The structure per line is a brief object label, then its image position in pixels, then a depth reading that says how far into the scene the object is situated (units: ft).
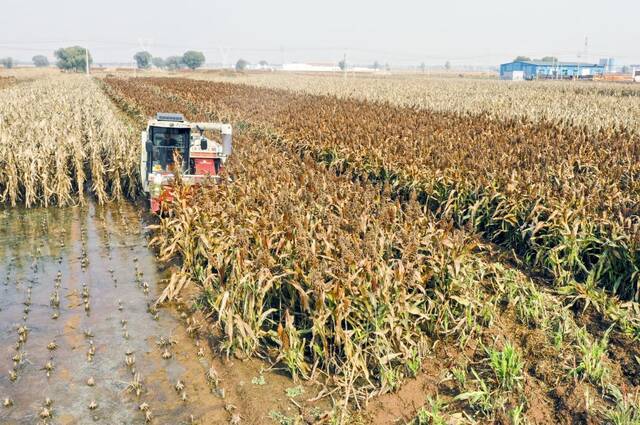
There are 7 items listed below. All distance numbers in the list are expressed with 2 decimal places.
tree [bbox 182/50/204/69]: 584.40
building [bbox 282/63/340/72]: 523.75
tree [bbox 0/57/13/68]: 603.10
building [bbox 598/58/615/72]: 553.27
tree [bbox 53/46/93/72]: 432.25
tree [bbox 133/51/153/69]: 606.14
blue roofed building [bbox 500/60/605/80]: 306.88
